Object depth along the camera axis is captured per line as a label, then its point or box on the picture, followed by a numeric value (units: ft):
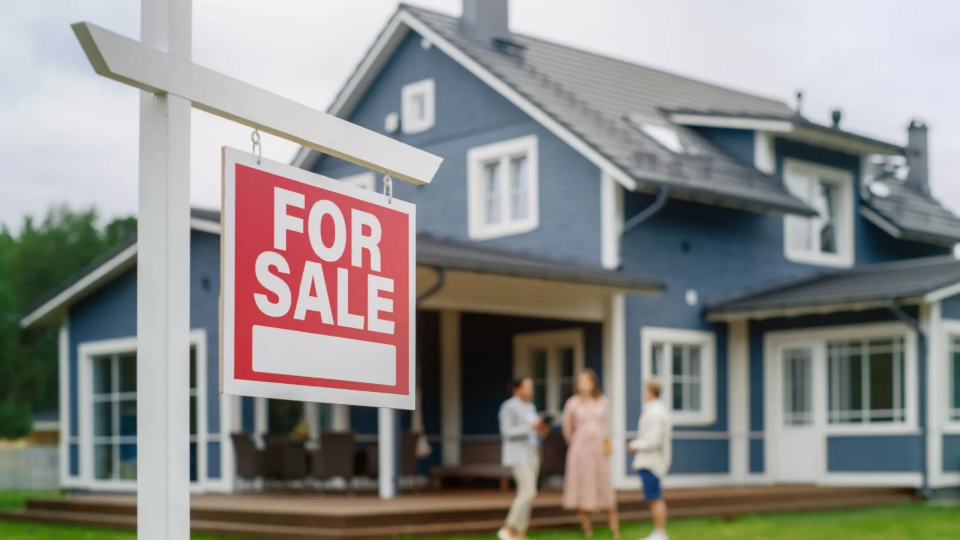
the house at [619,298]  50.37
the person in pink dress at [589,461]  38.32
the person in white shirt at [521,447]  35.70
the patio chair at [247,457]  46.73
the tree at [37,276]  155.94
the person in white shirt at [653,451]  35.47
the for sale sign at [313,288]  8.13
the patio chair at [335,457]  44.34
